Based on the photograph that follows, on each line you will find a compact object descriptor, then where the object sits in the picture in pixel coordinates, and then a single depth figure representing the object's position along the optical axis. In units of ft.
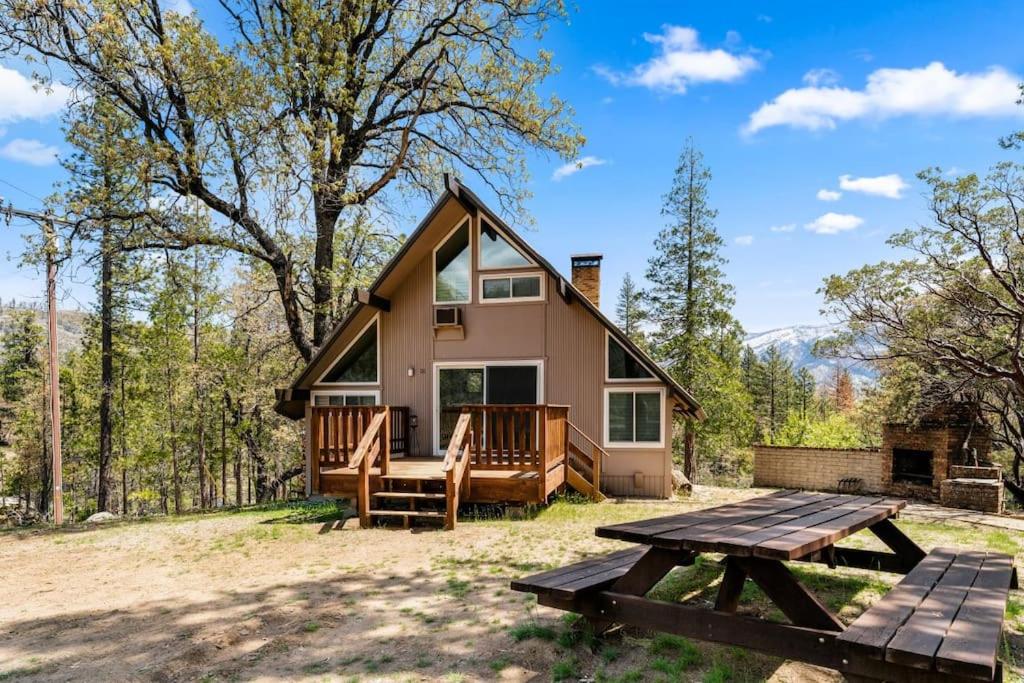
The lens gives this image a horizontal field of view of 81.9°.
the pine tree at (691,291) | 70.28
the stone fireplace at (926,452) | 45.60
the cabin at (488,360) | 38.01
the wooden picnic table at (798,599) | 8.63
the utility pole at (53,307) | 36.32
